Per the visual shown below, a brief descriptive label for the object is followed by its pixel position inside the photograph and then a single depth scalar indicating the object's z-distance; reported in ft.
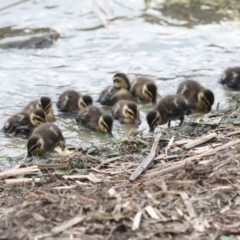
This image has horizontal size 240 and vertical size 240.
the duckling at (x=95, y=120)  42.60
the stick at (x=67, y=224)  22.53
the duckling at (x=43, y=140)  37.64
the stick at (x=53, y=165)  30.40
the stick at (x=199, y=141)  31.76
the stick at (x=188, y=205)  23.48
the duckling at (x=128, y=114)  44.65
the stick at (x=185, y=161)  27.43
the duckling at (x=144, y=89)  48.93
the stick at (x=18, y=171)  29.73
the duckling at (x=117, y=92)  49.78
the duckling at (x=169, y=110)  43.57
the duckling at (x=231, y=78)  52.65
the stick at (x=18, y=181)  28.23
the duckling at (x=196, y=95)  47.80
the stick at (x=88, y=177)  27.79
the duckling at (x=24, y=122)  42.90
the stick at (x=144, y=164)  27.45
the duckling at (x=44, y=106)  45.48
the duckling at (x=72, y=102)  47.62
